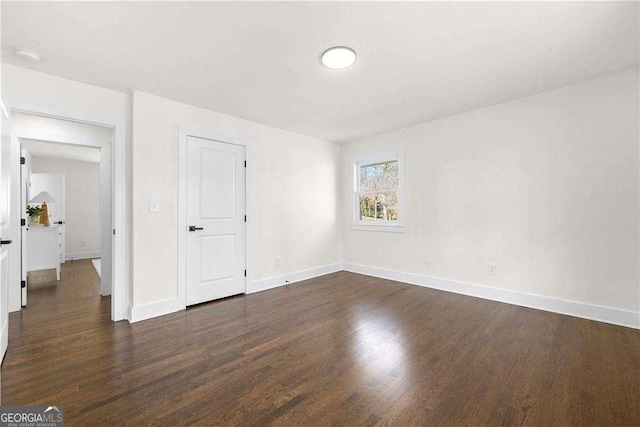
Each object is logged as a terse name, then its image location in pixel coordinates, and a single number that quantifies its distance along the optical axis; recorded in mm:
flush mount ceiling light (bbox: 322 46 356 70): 2234
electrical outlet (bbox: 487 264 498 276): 3518
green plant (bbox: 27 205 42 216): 5055
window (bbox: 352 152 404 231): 4574
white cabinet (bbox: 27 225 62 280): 4668
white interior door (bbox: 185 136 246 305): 3396
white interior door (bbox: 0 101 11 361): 2045
